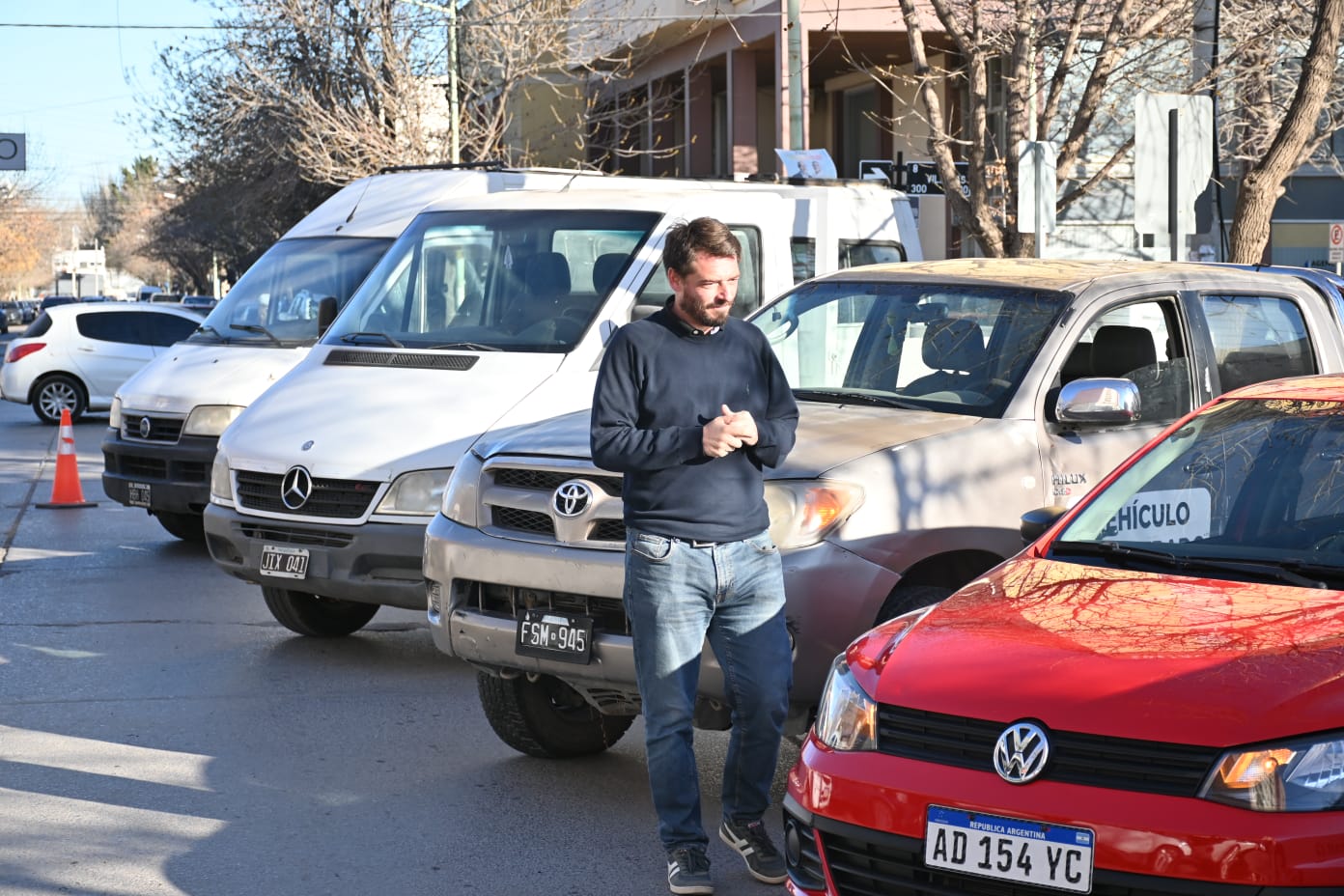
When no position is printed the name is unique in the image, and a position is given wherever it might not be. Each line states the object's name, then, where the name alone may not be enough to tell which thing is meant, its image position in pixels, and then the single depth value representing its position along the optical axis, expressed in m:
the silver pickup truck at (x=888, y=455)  5.75
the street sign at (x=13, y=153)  28.27
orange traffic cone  15.34
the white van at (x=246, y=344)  11.88
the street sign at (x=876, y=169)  19.07
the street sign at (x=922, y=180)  17.91
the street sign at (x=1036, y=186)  12.80
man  5.07
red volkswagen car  3.62
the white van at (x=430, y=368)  8.18
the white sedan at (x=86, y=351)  25.86
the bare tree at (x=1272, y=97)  13.91
